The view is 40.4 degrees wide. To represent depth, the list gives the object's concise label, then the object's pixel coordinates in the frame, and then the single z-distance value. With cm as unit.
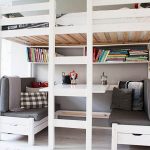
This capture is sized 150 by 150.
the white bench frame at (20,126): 251
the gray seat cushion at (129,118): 221
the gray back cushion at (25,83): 327
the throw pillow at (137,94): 288
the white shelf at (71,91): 230
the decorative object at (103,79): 335
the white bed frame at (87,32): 221
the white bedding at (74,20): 234
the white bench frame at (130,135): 219
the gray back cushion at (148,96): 228
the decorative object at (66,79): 333
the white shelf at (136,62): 313
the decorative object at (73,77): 330
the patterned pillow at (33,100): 296
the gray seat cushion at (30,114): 255
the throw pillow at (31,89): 338
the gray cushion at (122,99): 288
